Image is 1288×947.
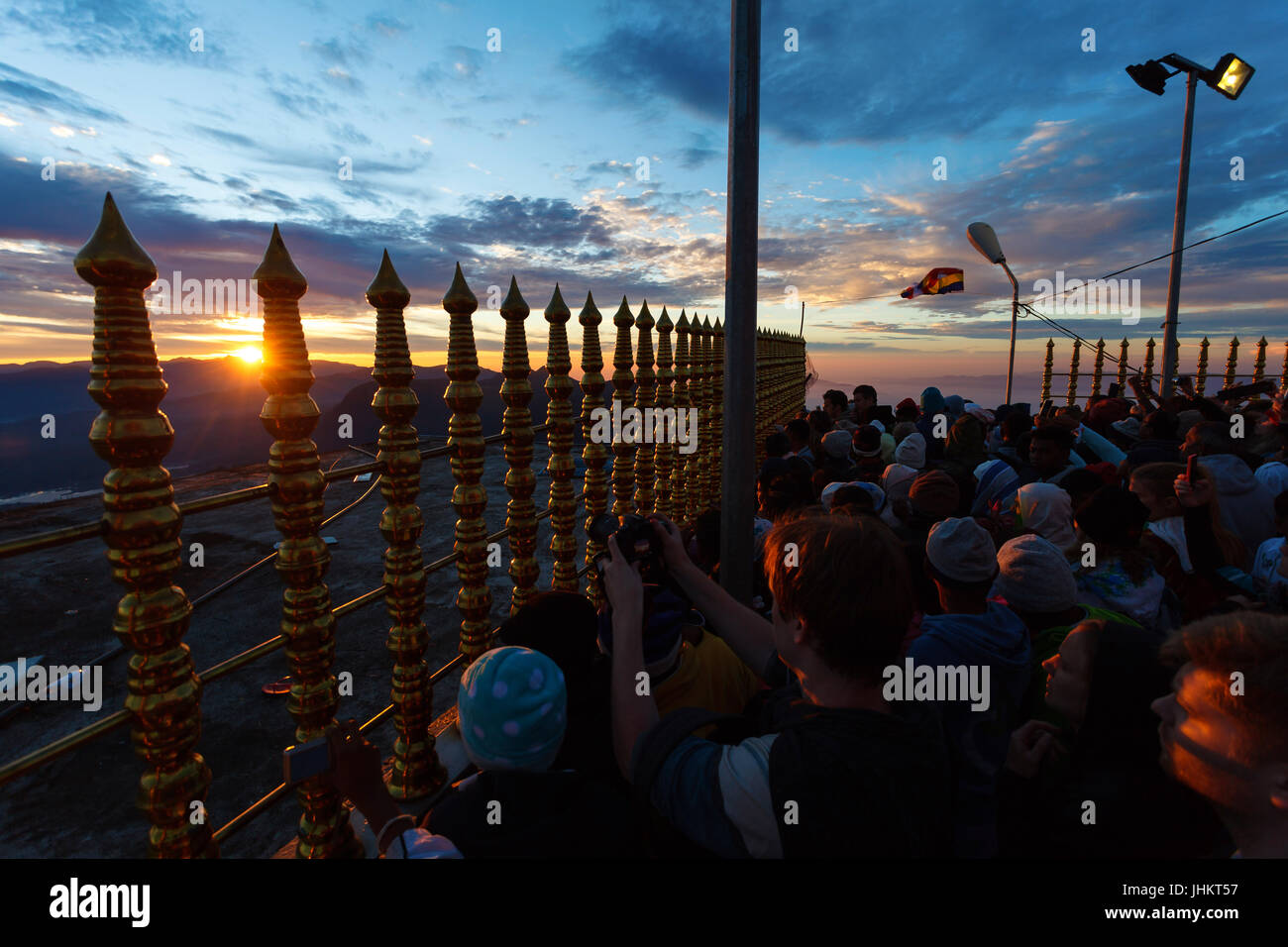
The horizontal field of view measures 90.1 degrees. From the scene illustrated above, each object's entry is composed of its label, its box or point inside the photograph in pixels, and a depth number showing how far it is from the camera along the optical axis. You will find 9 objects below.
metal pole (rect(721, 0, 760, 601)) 3.41
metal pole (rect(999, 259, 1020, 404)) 15.73
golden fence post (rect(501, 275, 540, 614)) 3.38
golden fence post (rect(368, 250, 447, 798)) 2.61
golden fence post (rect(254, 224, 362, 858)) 2.10
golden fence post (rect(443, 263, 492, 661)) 2.98
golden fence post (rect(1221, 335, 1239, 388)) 17.62
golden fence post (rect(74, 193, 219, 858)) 1.63
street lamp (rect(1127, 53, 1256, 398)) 10.88
